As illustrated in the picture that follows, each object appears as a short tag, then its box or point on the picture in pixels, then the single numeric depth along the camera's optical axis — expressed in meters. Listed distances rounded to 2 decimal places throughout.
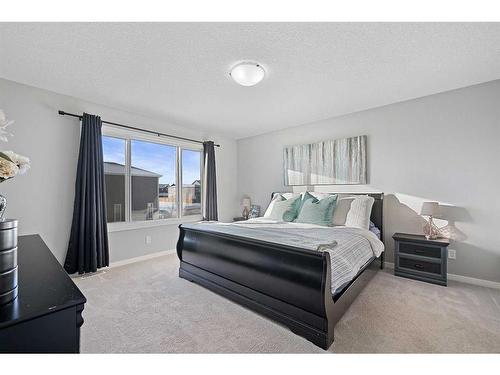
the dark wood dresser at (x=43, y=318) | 0.68
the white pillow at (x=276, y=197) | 3.93
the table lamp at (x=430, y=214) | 2.82
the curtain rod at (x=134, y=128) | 3.03
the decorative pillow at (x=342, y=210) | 3.24
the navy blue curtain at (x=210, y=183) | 4.69
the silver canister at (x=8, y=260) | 0.79
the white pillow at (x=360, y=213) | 3.10
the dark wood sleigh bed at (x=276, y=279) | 1.71
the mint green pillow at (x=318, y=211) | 3.24
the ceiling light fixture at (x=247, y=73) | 2.27
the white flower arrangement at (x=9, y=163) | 0.86
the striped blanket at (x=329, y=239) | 1.89
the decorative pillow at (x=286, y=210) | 3.60
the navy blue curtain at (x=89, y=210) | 3.04
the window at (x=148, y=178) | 3.63
